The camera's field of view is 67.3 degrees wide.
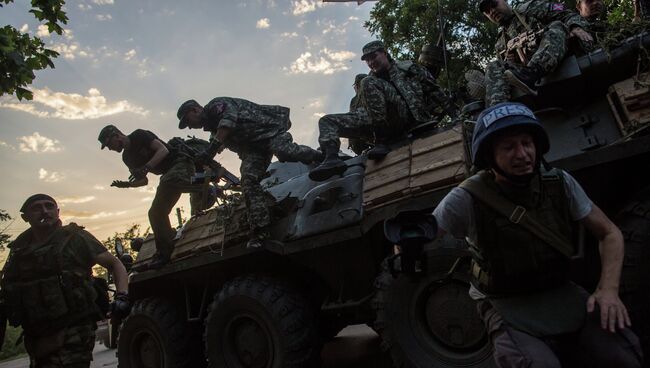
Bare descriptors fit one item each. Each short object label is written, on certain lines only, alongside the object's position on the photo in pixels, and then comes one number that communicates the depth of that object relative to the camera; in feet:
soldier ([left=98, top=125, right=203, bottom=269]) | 19.24
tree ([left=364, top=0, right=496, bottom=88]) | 51.11
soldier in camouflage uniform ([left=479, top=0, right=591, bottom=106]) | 11.48
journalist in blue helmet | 6.27
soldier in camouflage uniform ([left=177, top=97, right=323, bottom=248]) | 16.72
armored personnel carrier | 10.36
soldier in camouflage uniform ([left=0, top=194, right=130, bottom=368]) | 12.21
